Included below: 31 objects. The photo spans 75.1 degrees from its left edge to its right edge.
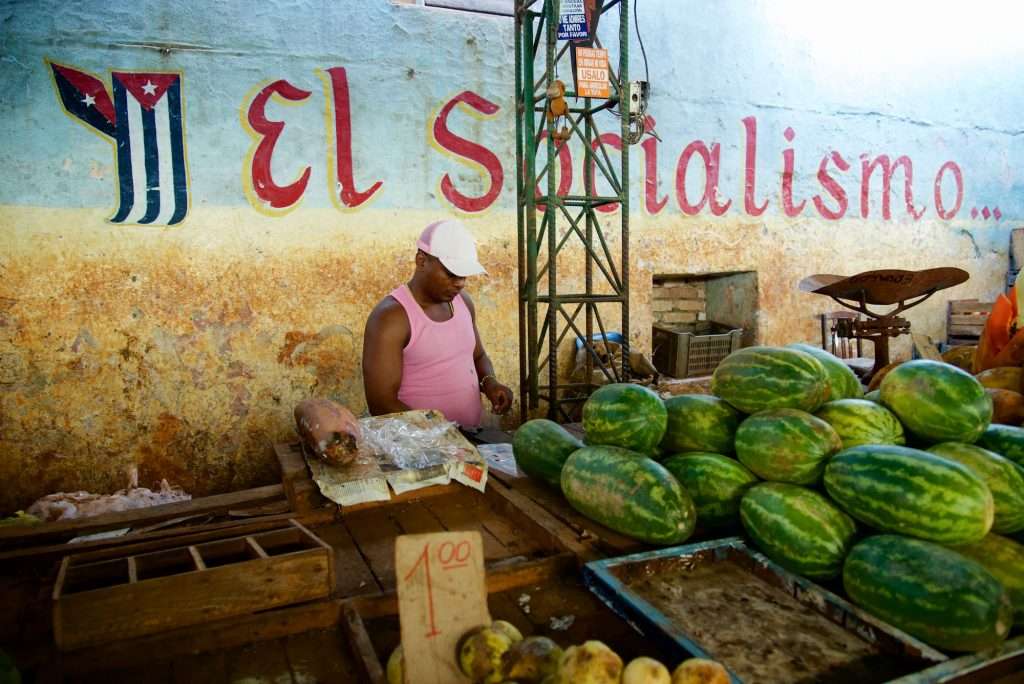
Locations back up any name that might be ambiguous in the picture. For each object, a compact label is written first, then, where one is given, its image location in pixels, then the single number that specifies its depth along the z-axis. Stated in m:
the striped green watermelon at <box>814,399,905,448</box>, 1.75
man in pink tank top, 3.39
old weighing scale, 3.87
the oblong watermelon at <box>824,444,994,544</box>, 1.42
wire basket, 6.71
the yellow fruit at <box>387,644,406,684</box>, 1.17
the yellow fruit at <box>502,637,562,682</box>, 1.12
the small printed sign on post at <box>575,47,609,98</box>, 4.73
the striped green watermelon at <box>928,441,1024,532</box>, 1.56
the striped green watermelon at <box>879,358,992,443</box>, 1.72
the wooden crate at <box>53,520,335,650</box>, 1.28
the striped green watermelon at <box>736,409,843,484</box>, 1.66
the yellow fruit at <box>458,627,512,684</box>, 1.13
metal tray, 1.24
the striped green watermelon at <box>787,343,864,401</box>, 2.00
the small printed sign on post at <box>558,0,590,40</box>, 4.79
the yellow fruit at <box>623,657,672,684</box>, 1.04
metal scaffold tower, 5.01
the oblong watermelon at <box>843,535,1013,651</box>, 1.24
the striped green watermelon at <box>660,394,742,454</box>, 1.92
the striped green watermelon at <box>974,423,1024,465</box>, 1.75
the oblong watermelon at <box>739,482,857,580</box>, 1.51
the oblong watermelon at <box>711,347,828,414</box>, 1.84
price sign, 1.15
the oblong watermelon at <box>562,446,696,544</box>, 1.65
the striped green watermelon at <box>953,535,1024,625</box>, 1.40
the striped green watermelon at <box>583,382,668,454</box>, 1.89
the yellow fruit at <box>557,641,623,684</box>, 1.04
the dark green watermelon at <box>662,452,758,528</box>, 1.75
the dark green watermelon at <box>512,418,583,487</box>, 2.12
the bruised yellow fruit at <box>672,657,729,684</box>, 1.05
